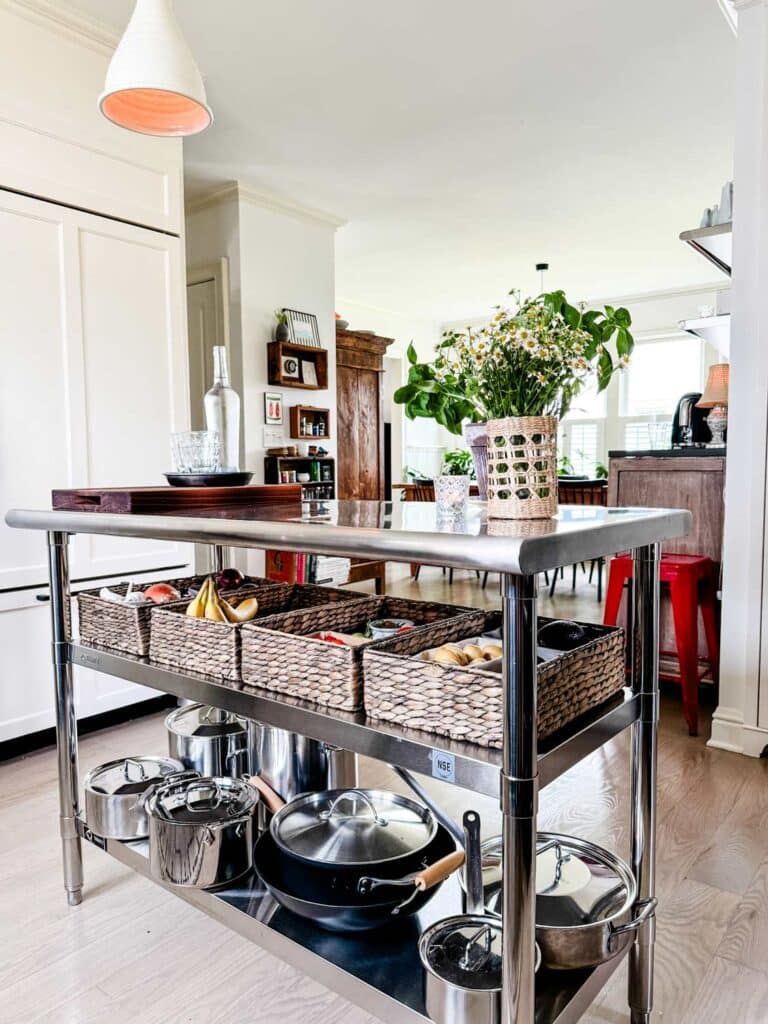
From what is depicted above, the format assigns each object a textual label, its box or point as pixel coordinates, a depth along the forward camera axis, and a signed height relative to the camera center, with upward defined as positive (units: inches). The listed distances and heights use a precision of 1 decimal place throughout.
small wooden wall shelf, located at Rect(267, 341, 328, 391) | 186.7 +29.1
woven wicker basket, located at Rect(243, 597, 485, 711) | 44.9 -12.6
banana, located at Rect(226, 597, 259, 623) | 58.5 -12.2
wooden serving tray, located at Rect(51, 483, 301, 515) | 52.3 -2.4
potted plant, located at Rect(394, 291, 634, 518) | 43.2 +5.7
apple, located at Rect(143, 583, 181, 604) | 64.9 -11.8
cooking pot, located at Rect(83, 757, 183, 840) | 62.6 -30.8
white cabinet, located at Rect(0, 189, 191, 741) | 102.4 +12.5
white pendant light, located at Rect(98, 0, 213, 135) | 61.0 +35.7
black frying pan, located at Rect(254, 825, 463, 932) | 47.8 -30.6
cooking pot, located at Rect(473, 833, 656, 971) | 43.5 -29.9
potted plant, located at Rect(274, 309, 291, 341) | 187.2 +37.2
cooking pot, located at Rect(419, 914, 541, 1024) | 39.0 -30.4
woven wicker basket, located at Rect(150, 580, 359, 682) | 51.9 -13.0
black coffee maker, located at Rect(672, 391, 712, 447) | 149.3 +8.1
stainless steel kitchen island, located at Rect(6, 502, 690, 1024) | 35.0 -15.9
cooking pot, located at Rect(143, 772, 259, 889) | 54.3 -29.5
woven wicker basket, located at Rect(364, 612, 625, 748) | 38.4 -13.3
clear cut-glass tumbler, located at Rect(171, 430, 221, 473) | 60.2 +1.3
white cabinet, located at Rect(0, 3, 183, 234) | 99.7 +51.0
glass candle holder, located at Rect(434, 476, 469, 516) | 51.4 -2.0
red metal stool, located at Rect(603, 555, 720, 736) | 108.7 -23.6
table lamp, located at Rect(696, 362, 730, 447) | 132.6 +12.1
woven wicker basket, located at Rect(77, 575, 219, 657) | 59.0 -13.6
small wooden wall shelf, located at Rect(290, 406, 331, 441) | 195.9 +13.4
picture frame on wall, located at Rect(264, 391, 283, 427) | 189.8 +15.9
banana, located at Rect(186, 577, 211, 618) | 58.2 -11.6
